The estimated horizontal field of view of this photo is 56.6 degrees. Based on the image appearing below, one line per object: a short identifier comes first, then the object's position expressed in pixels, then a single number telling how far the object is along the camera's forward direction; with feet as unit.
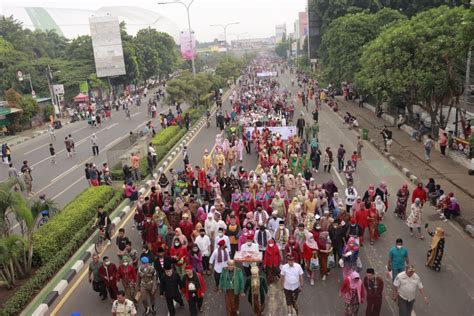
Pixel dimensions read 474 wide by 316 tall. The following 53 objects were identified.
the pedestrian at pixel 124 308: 23.52
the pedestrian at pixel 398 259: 27.25
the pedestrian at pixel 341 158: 57.16
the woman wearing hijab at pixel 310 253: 30.17
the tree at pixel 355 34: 112.37
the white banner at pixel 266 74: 214.98
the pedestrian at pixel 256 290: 25.68
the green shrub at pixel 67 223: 36.19
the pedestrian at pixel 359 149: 62.28
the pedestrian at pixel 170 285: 26.02
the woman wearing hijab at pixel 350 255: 28.58
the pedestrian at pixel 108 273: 28.81
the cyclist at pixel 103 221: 38.13
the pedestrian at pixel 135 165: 57.72
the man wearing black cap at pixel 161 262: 26.51
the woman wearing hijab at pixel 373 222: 35.88
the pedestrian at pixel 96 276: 29.17
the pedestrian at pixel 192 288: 25.95
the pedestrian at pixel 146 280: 26.62
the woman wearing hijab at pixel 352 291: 24.54
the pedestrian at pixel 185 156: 59.11
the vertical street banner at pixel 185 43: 180.39
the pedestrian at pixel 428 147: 60.59
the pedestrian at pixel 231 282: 25.52
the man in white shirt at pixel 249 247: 28.58
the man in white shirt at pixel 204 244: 30.81
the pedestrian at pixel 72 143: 79.73
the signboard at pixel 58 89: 136.25
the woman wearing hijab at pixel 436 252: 30.30
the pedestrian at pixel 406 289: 23.95
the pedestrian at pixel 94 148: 77.98
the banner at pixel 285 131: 67.31
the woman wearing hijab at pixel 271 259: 28.96
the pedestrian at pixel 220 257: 28.45
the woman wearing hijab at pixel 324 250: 30.17
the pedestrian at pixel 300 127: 75.56
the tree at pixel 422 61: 65.21
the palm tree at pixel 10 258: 29.36
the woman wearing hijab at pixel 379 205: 37.85
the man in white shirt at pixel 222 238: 29.40
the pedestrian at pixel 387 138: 67.10
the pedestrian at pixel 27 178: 59.11
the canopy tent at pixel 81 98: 146.41
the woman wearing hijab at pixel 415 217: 36.08
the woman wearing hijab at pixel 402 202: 40.55
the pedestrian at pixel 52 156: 73.82
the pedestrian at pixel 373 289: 24.32
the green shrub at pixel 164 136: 77.04
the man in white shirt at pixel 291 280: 25.50
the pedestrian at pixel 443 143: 63.62
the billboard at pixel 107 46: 161.79
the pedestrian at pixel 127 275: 27.81
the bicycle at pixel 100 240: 37.60
